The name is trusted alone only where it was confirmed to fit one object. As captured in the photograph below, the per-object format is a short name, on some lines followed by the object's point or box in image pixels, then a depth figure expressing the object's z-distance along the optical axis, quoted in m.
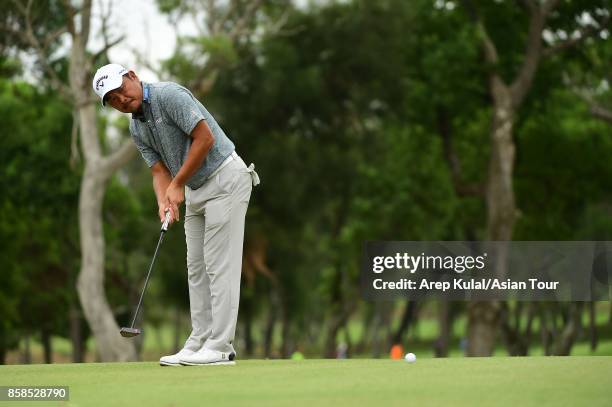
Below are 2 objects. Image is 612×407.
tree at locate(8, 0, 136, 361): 54.34
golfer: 15.40
